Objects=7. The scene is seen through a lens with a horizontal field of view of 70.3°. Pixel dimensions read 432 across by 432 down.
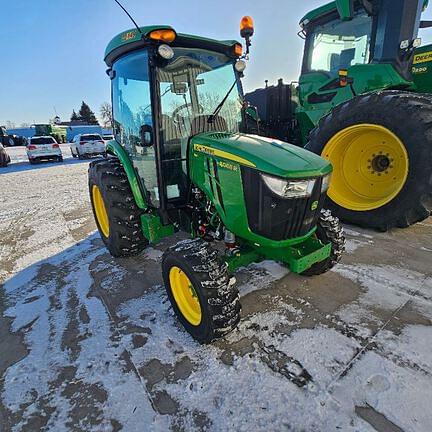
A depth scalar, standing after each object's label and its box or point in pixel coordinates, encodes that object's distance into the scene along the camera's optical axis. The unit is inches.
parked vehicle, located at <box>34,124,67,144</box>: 1421.0
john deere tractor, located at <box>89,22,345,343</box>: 83.4
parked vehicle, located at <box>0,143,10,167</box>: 582.1
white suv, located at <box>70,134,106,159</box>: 697.0
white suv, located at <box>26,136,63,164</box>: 616.4
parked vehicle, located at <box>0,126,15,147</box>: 1376.7
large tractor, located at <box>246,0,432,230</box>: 134.8
